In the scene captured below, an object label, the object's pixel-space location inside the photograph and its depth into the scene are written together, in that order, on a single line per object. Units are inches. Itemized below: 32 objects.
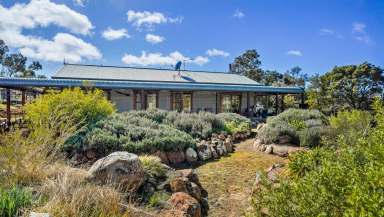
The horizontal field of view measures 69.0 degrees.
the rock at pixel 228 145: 390.3
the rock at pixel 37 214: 112.1
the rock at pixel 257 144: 407.2
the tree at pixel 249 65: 1663.8
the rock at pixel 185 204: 165.3
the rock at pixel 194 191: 202.2
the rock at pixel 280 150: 369.4
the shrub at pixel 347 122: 323.2
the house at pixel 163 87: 604.4
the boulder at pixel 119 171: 177.8
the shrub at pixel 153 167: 215.0
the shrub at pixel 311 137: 381.1
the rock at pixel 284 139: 403.2
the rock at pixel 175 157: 325.4
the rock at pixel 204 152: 345.7
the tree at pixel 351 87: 741.3
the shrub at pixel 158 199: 173.0
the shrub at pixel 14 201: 118.6
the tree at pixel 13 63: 1923.0
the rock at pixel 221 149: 370.8
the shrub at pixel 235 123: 497.7
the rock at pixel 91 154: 293.2
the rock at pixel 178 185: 199.5
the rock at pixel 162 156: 315.4
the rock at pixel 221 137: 424.3
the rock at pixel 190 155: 334.6
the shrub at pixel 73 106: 335.9
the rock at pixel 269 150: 383.2
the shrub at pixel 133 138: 299.3
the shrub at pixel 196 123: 429.4
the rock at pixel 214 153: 357.7
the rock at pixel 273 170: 245.1
